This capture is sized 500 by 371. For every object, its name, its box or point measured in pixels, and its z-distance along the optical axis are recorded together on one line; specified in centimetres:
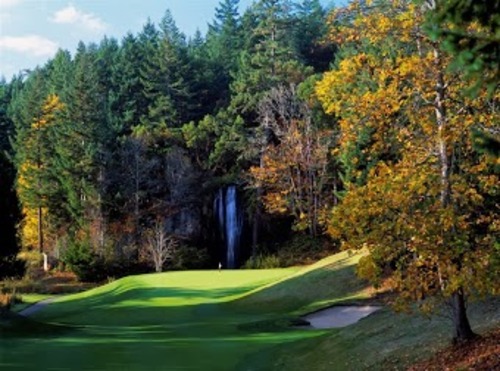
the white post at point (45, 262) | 4865
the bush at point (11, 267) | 2717
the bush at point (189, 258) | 4456
